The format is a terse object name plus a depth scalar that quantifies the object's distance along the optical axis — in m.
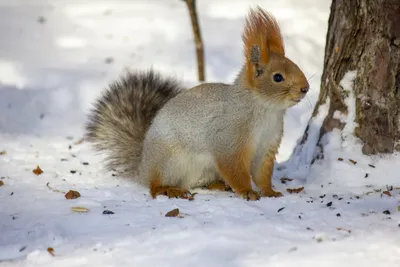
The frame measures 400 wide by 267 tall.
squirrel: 6.30
